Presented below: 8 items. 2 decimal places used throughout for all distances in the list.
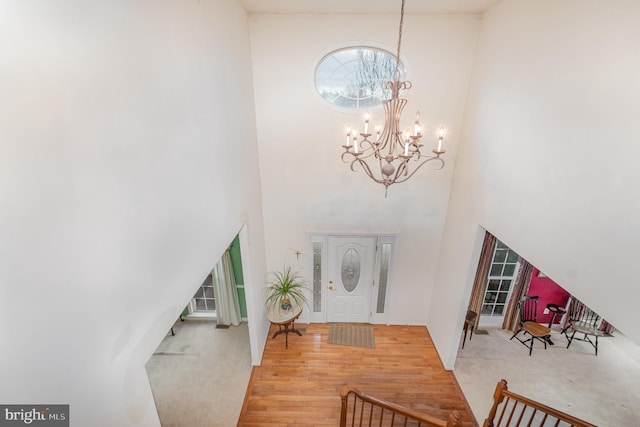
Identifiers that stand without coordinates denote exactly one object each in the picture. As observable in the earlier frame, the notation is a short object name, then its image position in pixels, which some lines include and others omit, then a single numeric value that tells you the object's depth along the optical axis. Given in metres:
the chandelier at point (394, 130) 2.22
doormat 5.08
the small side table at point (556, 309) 5.40
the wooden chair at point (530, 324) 5.06
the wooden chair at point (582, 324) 5.07
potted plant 4.95
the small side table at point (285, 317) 4.82
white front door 5.14
